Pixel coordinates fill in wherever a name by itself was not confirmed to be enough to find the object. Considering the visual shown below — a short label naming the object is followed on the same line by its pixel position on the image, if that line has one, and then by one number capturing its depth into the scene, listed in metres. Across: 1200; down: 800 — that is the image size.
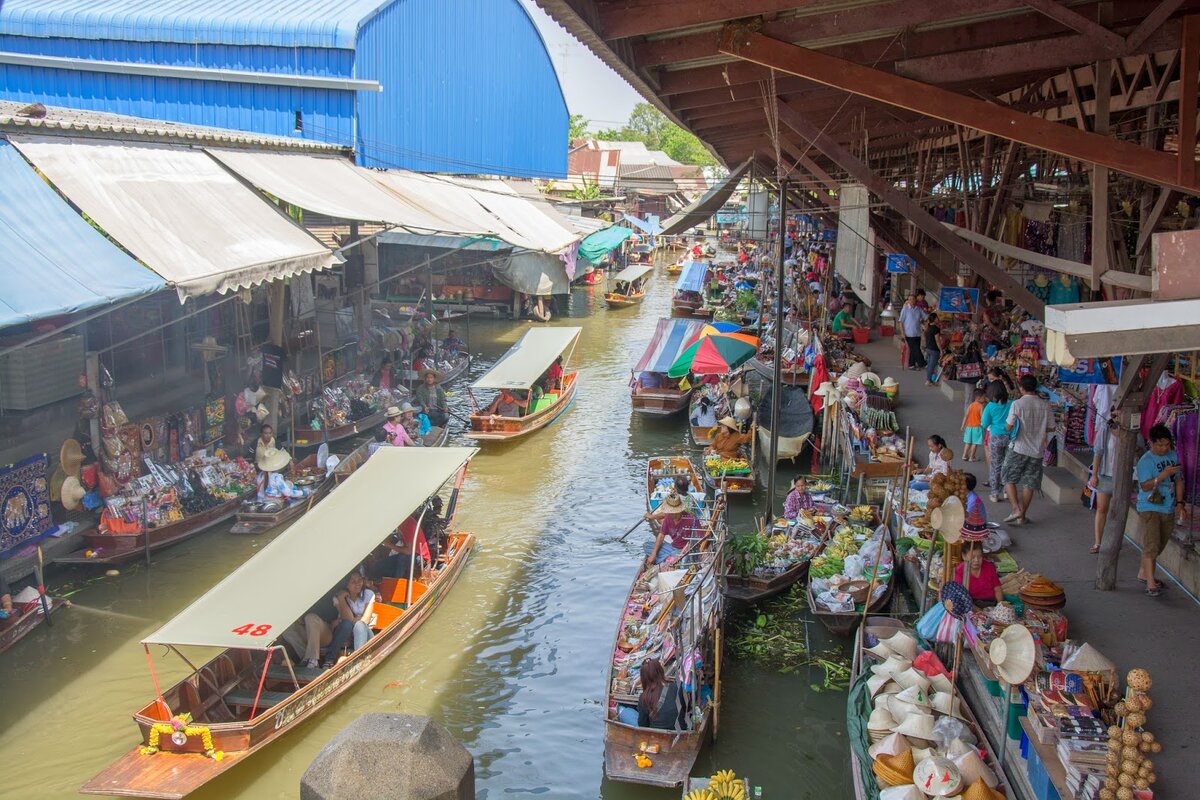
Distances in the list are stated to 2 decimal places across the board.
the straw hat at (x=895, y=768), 6.64
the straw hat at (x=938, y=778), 6.27
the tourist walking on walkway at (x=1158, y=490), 7.80
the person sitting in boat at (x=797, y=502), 12.70
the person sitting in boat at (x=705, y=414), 17.55
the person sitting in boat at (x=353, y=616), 9.46
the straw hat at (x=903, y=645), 8.30
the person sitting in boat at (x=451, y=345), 22.66
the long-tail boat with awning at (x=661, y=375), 19.19
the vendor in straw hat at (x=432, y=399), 17.75
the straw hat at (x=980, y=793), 6.15
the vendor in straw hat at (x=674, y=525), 11.53
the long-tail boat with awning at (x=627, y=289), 35.34
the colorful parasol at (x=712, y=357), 16.89
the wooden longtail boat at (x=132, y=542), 11.40
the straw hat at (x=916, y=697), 7.42
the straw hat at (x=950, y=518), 7.83
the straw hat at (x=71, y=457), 11.54
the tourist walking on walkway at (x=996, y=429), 10.70
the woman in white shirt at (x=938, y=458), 11.09
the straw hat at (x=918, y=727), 6.99
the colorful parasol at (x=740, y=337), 17.83
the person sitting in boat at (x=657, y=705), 8.01
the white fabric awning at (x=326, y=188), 14.62
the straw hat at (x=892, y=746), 6.89
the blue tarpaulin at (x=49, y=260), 8.77
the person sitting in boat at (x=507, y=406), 18.06
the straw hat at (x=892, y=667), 7.94
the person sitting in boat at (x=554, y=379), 20.16
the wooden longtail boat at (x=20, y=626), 9.58
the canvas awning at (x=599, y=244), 33.44
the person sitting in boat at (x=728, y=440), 15.51
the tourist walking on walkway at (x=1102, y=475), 8.96
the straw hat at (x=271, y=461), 13.73
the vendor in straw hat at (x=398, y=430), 15.30
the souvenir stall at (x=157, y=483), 11.73
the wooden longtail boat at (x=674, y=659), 7.73
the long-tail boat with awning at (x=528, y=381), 17.52
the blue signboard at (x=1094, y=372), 9.16
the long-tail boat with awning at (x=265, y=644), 7.59
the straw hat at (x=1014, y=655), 6.31
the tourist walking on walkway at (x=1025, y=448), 10.03
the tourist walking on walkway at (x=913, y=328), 18.12
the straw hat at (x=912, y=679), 7.64
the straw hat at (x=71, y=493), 11.43
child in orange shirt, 11.95
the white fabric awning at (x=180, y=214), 10.75
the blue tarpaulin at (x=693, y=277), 32.91
